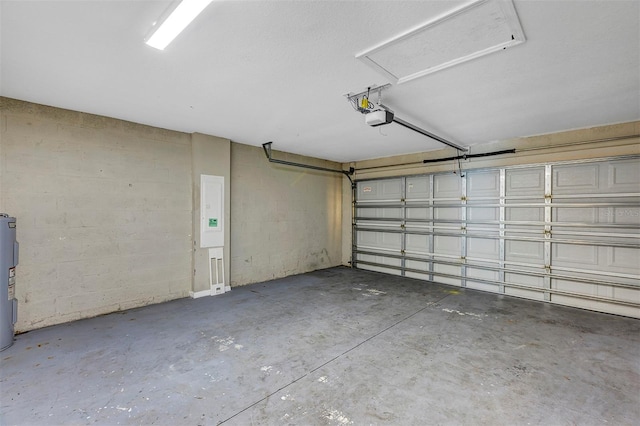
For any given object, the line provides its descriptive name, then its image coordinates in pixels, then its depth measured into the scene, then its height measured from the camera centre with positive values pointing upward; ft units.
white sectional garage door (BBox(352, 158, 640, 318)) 12.65 -1.03
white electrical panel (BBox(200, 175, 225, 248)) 14.76 -0.02
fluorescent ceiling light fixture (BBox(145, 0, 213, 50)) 5.29 +3.82
